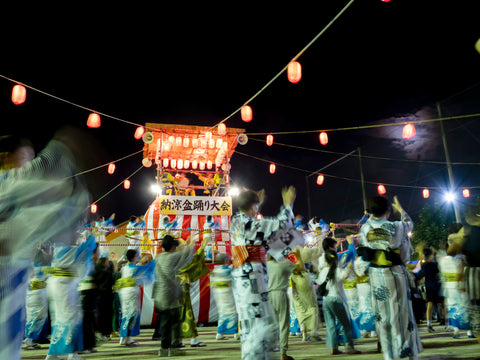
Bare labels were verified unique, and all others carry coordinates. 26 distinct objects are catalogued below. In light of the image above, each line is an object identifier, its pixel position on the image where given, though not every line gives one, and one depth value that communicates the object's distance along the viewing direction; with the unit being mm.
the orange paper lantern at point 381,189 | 17172
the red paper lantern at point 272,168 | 15777
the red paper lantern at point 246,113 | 9883
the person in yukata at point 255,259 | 3244
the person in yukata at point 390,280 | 3757
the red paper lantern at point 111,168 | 13948
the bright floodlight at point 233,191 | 15617
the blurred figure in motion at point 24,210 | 2338
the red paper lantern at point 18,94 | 7773
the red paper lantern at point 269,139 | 12781
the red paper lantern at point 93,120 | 9609
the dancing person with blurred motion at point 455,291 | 5897
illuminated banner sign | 12981
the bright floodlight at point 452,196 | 11742
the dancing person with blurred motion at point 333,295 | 5164
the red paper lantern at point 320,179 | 16569
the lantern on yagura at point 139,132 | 12315
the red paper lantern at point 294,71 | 7375
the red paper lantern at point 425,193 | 17138
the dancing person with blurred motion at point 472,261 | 4168
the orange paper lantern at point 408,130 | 10070
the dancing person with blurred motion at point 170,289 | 5484
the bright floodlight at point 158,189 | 14086
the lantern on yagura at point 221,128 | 12039
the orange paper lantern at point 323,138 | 11523
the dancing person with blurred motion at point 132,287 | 6891
